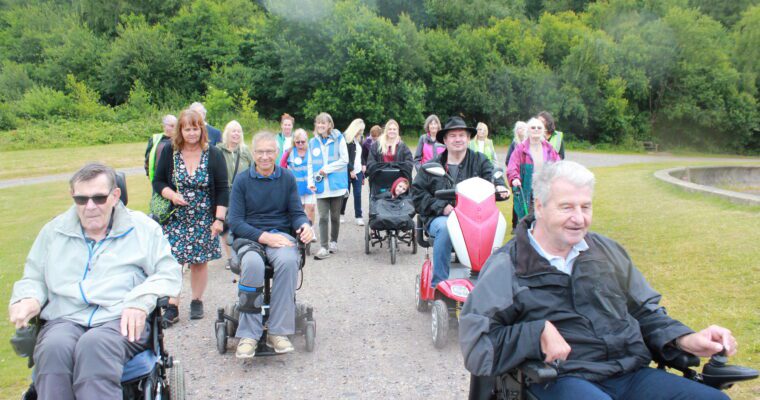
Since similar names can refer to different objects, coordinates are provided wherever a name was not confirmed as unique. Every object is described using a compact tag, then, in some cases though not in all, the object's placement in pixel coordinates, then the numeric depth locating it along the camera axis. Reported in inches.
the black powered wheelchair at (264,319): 192.1
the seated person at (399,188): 349.8
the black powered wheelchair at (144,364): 126.3
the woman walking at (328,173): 354.0
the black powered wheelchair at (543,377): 100.0
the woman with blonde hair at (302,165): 356.2
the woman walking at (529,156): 318.3
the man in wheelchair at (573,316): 102.7
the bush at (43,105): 1567.4
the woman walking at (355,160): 426.9
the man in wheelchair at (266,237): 185.0
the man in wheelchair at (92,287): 121.3
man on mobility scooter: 231.5
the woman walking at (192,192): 228.1
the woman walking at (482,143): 466.6
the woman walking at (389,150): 390.9
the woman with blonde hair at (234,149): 322.0
